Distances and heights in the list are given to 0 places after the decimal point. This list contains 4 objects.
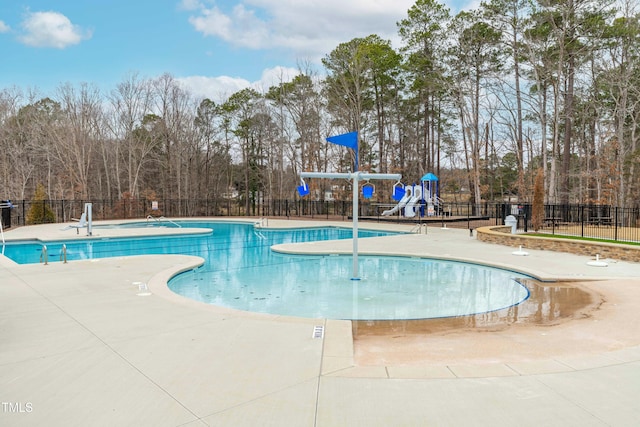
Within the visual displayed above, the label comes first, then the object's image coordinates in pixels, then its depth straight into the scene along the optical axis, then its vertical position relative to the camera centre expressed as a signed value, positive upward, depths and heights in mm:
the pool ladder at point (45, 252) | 9321 -1222
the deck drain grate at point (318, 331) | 4730 -1504
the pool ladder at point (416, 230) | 17738 -1196
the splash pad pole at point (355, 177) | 8031 +522
